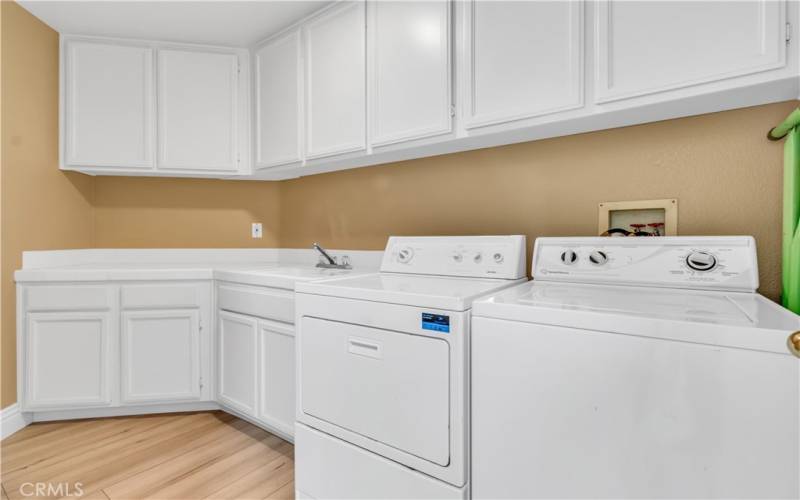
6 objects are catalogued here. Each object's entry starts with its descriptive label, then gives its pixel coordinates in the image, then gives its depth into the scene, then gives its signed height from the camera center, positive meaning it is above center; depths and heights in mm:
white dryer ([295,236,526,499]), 1210 -421
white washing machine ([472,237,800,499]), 819 -313
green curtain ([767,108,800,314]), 1133 +97
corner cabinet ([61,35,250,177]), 2533 +862
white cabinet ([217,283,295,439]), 2025 -562
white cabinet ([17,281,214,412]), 2283 -547
